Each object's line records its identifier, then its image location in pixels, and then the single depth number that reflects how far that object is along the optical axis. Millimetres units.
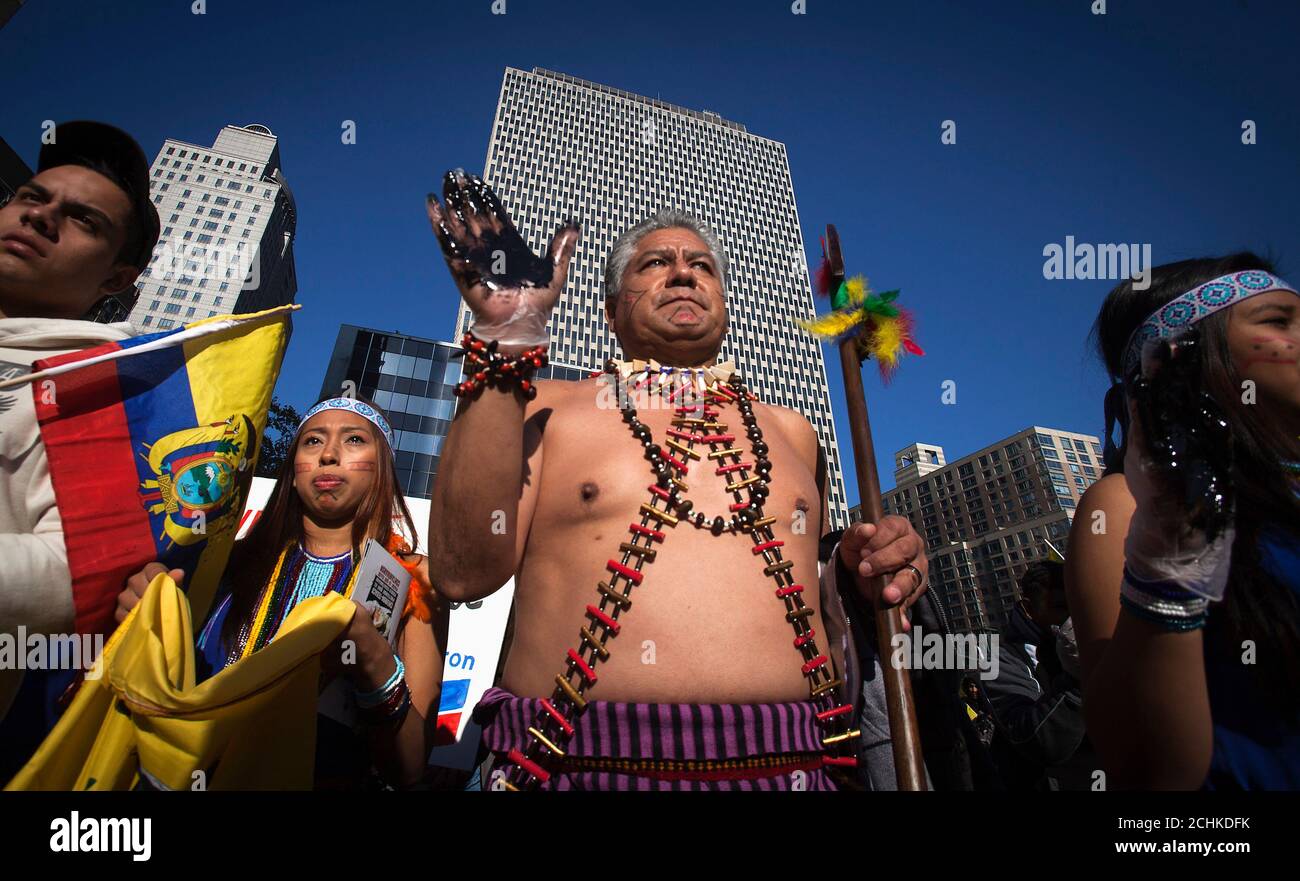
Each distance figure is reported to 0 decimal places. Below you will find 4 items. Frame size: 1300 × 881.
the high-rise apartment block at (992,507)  78875
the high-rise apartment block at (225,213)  73375
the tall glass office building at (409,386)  43688
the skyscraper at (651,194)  79438
